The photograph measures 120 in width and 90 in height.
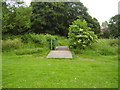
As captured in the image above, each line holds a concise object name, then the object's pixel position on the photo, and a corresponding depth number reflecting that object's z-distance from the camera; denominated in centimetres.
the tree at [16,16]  812
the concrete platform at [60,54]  562
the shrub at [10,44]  727
